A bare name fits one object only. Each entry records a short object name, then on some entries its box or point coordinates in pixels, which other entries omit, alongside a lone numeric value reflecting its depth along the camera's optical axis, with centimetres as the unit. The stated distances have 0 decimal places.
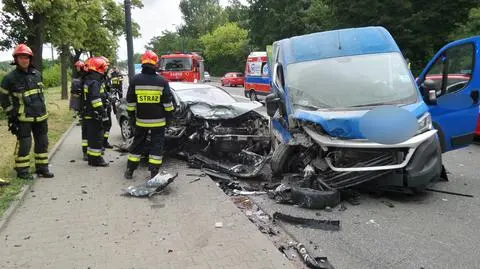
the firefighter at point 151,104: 705
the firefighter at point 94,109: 802
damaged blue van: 564
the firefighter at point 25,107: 685
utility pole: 1327
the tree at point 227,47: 6203
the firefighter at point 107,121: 958
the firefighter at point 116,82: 1494
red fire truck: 2314
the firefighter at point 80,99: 866
